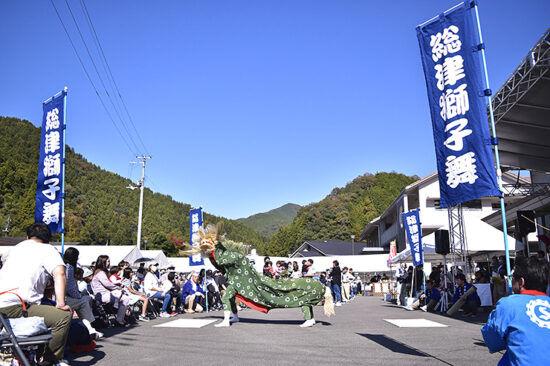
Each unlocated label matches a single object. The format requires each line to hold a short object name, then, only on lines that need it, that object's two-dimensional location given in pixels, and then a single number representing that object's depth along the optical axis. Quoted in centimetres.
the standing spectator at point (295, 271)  1538
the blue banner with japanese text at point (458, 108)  714
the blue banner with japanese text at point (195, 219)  2155
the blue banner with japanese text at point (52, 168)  1074
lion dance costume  965
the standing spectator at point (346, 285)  2359
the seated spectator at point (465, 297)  1261
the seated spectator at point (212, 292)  1653
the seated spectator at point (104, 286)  966
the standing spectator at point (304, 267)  1225
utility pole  3106
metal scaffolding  1574
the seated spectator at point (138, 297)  1123
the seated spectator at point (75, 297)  704
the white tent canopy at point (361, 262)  3547
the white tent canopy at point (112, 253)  2491
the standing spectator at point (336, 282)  1722
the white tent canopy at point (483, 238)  1975
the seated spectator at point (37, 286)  432
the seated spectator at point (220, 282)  1834
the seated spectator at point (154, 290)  1269
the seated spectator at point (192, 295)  1480
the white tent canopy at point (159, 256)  3030
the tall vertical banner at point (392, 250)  2575
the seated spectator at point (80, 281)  845
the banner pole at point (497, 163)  593
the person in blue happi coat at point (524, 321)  275
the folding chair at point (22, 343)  361
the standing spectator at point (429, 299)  1438
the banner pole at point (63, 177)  1054
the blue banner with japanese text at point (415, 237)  1728
